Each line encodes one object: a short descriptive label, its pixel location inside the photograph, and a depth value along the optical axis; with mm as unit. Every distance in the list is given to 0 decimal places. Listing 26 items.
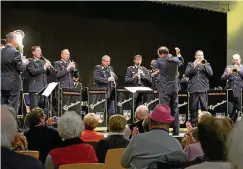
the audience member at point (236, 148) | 2298
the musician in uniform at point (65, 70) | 14444
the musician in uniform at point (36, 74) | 13507
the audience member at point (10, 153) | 3529
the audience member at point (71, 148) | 5196
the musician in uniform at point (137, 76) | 16091
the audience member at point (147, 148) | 4821
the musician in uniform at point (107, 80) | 15155
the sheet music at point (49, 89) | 11505
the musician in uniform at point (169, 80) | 11611
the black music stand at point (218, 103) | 14117
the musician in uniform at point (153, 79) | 16441
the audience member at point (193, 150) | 5361
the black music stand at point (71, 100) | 13338
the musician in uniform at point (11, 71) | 10460
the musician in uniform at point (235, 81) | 14500
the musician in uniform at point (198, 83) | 14320
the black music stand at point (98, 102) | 14455
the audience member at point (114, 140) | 6584
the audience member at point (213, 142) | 3391
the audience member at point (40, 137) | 6539
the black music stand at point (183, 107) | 14229
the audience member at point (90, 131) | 7685
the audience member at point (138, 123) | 8367
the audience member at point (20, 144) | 5448
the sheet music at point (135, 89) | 13428
